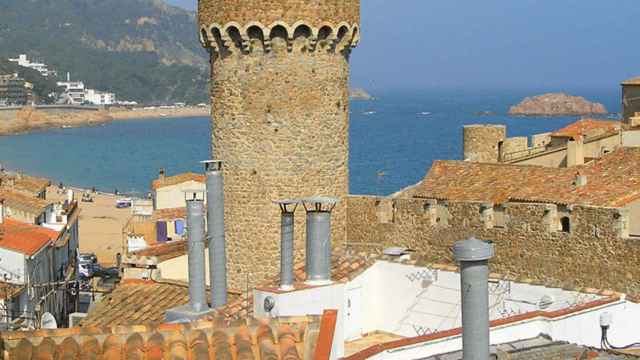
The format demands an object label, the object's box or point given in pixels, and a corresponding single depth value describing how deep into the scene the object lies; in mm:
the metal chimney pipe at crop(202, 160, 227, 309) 14188
